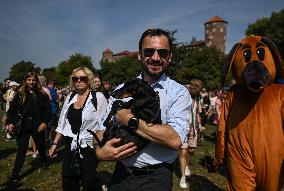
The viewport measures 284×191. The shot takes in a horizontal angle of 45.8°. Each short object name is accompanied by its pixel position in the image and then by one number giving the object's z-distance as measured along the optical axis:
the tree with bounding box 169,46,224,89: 58.50
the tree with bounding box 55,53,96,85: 96.02
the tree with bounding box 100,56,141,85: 82.88
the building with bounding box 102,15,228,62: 106.69
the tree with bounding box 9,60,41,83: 95.81
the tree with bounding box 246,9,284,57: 47.30
